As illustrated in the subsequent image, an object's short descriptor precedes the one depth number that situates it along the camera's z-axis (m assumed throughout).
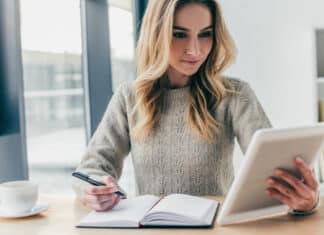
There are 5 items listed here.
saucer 1.31
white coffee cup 1.30
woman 1.62
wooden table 1.12
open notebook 1.16
